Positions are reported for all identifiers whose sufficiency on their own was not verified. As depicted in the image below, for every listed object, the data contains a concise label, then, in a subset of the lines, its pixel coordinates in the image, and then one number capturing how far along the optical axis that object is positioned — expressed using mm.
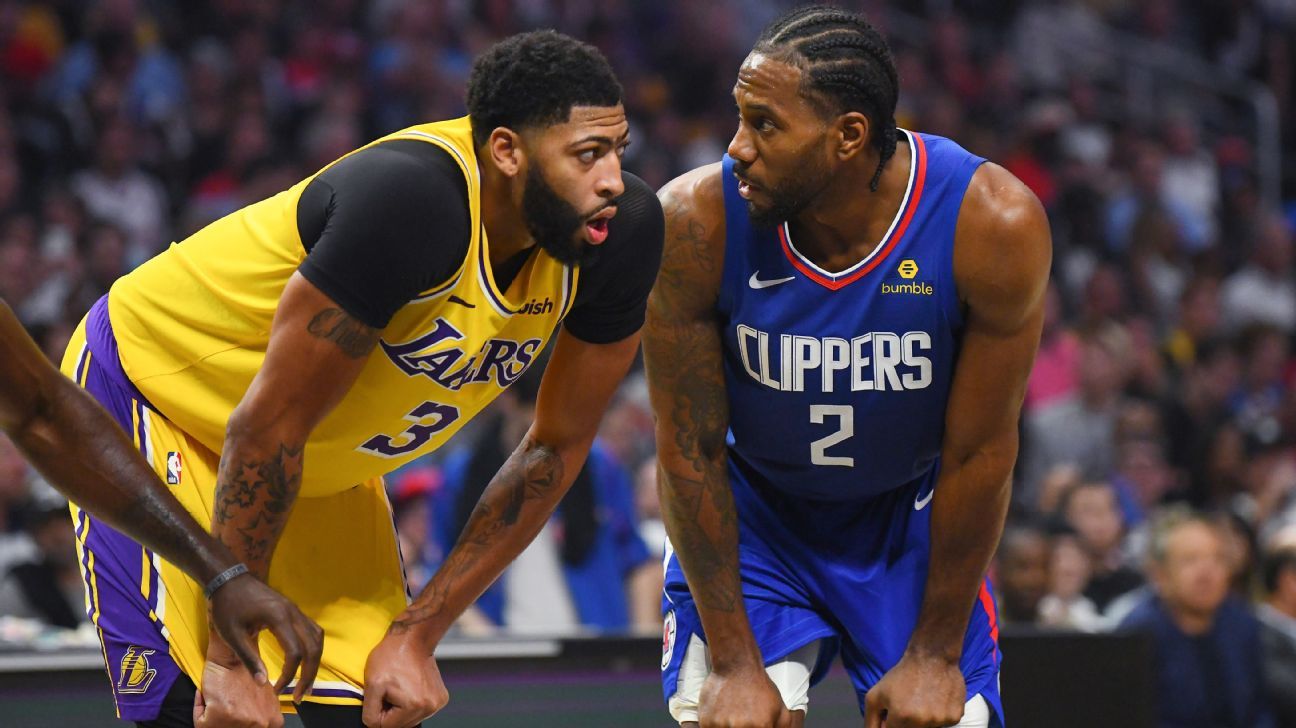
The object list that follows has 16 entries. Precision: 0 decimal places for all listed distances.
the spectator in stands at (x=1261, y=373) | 22125
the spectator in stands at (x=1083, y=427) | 19219
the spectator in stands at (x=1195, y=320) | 23147
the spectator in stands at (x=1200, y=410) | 19594
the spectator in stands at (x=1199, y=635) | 12586
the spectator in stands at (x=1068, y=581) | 13836
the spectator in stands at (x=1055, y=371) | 20719
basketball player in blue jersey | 6871
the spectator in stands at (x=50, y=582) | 12625
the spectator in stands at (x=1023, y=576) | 13305
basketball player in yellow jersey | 6312
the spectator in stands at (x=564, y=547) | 13867
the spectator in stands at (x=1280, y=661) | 12805
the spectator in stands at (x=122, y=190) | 18812
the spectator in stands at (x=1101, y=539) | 14773
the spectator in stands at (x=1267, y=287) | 24500
